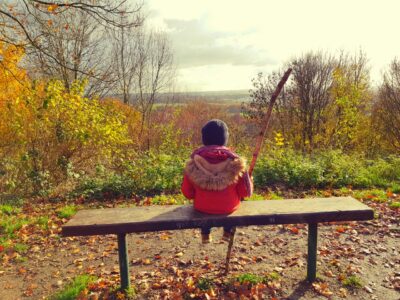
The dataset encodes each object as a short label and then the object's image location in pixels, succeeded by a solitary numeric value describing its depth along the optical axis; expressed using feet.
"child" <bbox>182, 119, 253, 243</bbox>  10.04
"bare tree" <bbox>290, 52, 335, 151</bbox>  53.93
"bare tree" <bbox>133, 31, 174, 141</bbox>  51.70
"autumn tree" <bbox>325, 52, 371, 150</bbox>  51.67
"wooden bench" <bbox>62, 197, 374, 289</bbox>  9.93
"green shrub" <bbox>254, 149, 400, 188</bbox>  25.16
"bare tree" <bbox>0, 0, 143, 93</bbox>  21.17
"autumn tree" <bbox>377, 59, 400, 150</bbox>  55.16
